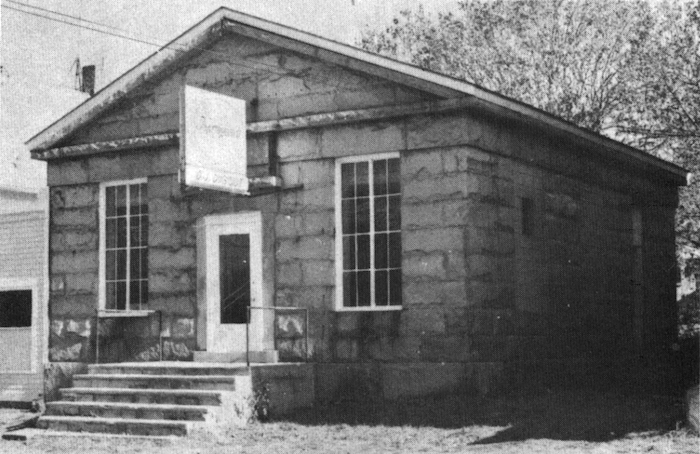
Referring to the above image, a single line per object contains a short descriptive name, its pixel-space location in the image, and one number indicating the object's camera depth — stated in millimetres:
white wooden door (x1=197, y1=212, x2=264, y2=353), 15823
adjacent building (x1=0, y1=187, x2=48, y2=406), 19484
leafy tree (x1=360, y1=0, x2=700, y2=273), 28750
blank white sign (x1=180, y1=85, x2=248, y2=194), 14219
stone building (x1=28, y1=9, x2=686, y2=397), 14273
